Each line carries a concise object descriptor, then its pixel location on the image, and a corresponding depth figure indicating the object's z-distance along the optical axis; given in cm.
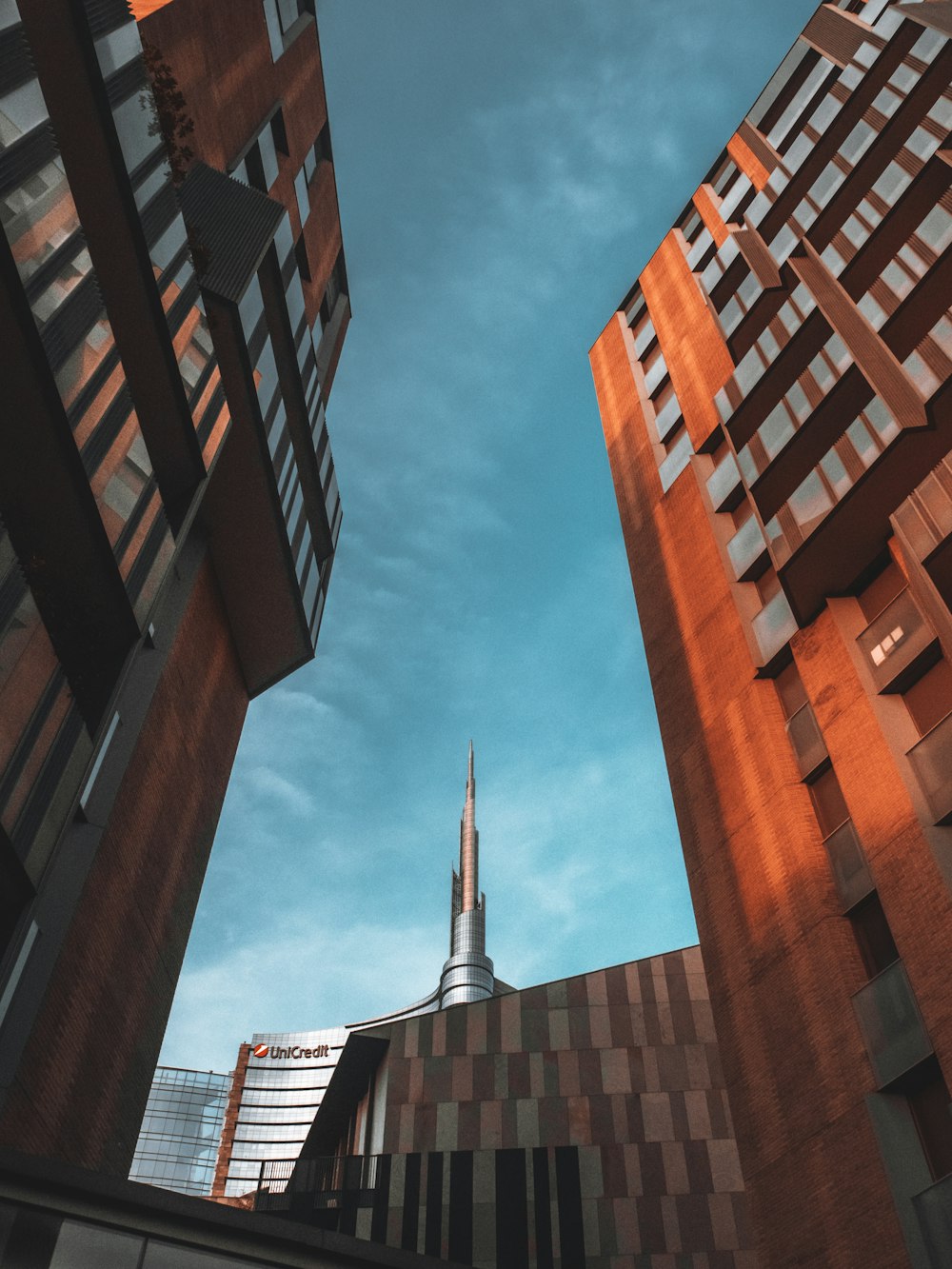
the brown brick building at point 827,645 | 1506
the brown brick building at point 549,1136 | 3017
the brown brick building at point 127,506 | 1667
